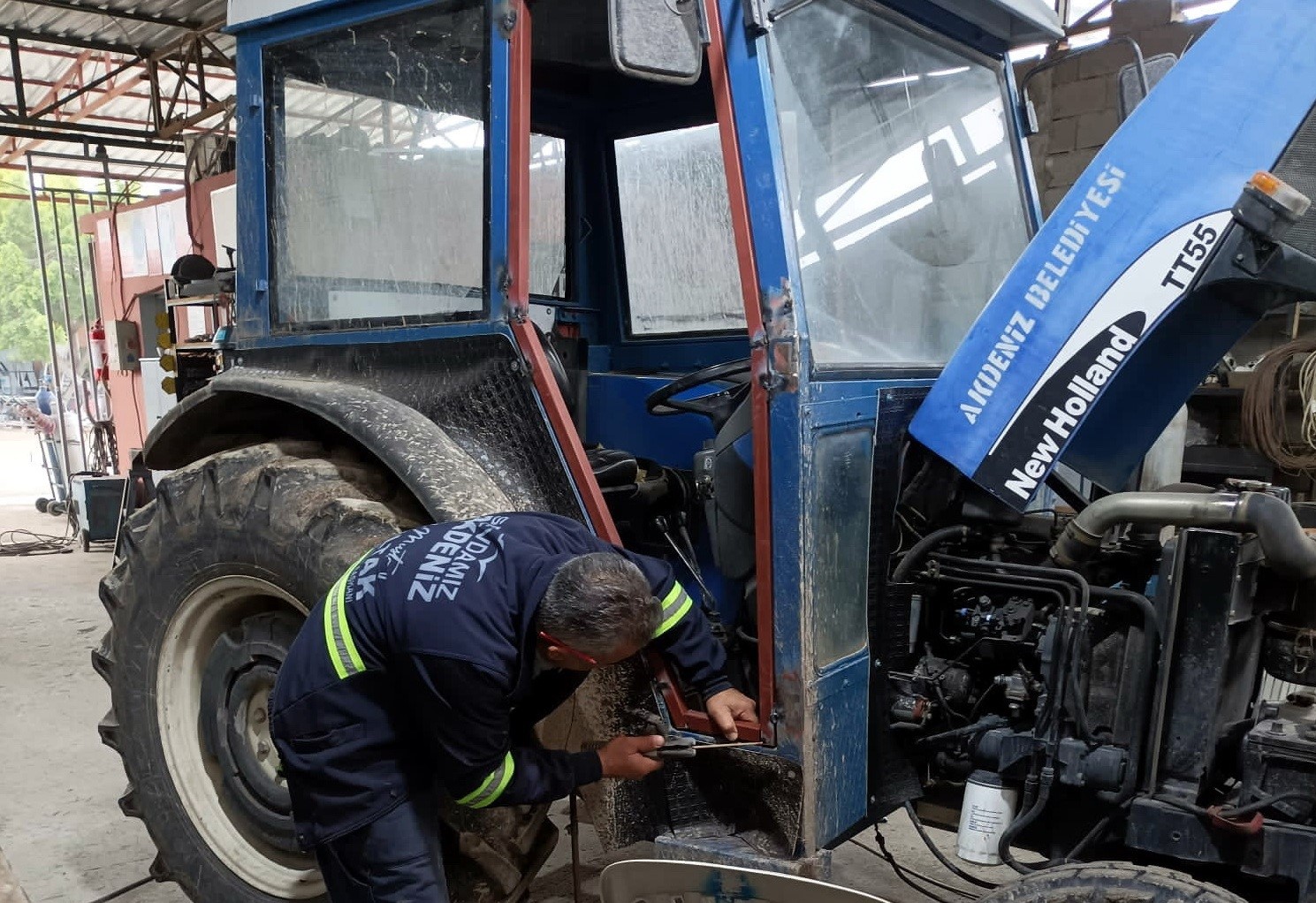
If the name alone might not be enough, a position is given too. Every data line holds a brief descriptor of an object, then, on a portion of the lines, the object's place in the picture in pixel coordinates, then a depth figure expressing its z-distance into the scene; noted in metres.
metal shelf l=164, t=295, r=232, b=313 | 7.21
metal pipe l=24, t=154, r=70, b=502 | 8.91
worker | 1.82
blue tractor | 1.90
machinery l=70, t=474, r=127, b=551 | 8.27
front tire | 1.72
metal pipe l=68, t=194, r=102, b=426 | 9.70
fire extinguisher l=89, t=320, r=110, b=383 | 10.60
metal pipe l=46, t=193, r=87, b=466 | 9.11
